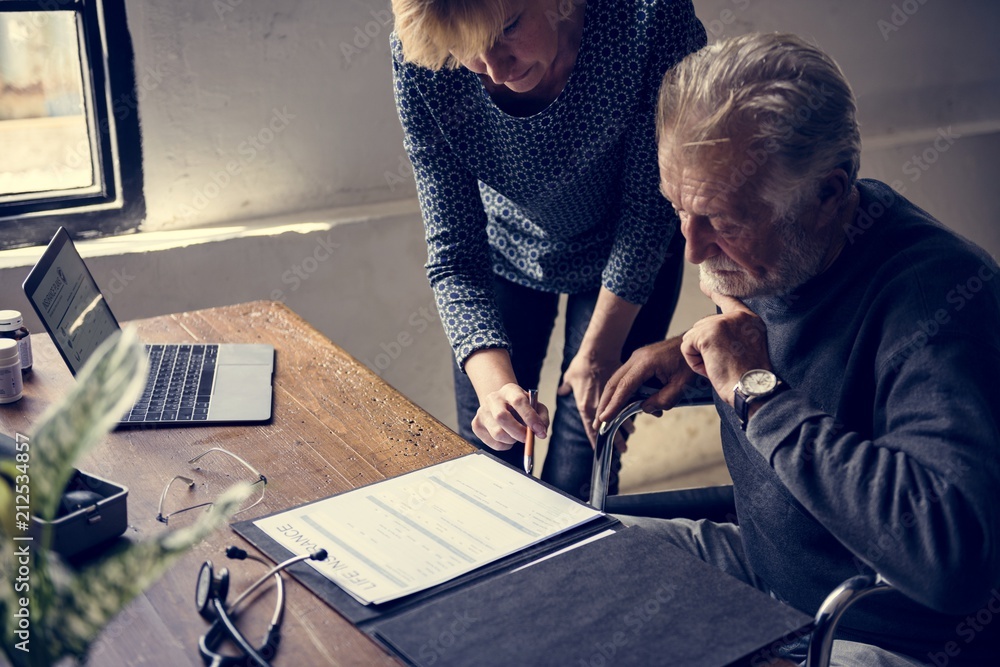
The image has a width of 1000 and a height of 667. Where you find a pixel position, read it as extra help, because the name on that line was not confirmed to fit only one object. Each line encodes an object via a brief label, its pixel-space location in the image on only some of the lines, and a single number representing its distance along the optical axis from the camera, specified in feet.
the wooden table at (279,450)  2.90
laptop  4.33
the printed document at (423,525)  3.21
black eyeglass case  3.18
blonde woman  4.58
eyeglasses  3.59
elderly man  3.21
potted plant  1.73
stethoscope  2.79
